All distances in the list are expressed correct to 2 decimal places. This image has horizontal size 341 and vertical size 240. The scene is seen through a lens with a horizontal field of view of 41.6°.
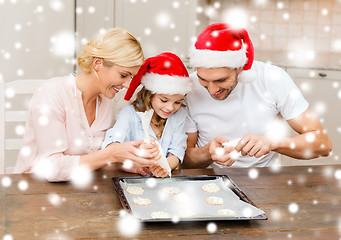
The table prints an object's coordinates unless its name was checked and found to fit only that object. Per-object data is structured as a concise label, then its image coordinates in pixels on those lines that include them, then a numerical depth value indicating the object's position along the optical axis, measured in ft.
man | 5.84
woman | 5.22
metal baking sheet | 4.09
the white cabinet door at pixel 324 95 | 11.05
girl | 5.89
